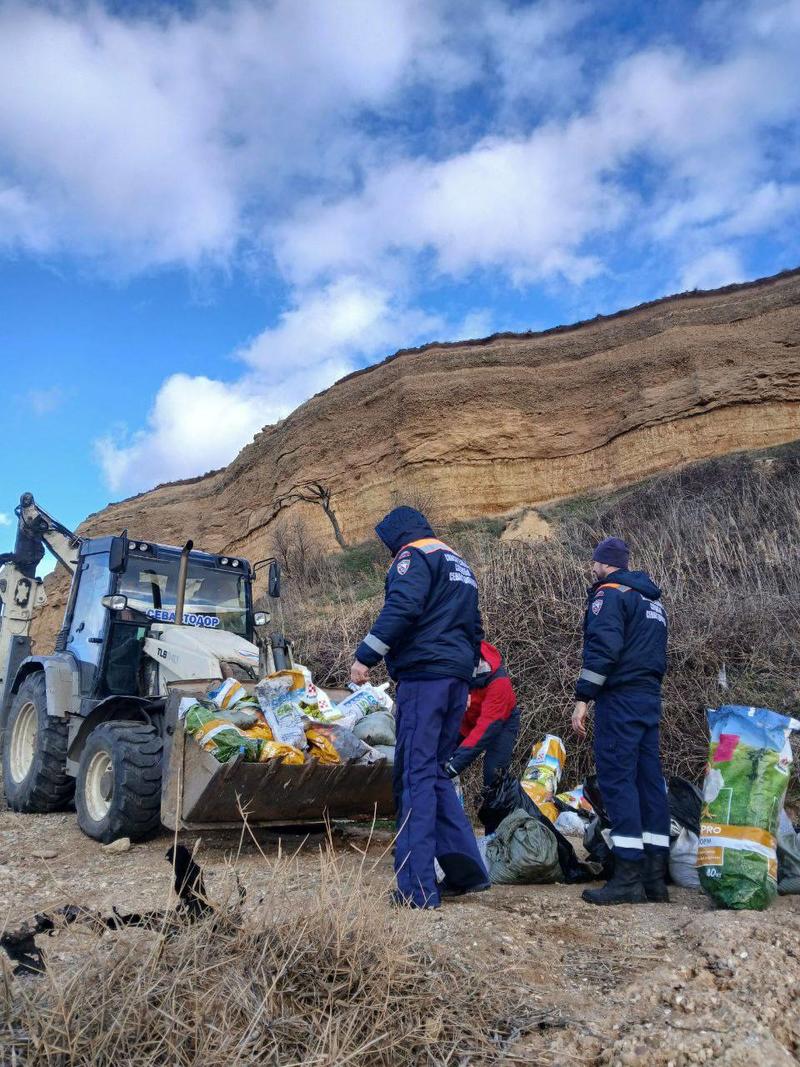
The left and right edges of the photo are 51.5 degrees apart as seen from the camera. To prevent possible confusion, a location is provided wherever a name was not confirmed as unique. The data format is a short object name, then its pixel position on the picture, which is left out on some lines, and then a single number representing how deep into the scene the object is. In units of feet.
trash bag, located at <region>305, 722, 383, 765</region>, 16.55
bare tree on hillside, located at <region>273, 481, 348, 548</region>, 86.69
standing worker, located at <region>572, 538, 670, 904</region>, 13.80
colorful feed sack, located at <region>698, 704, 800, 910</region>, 12.27
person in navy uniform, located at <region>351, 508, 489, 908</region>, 12.87
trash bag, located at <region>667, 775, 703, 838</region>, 15.12
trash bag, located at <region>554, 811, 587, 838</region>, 18.21
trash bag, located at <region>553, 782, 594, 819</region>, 18.62
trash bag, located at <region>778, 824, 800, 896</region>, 13.41
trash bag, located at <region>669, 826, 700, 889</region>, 14.71
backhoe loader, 16.10
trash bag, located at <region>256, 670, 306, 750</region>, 16.34
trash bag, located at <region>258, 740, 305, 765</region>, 15.65
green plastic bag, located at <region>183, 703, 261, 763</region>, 15.42
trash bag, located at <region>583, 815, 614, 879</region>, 14.90
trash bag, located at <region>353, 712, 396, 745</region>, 18.34
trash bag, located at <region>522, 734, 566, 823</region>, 18.19
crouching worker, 18.26
